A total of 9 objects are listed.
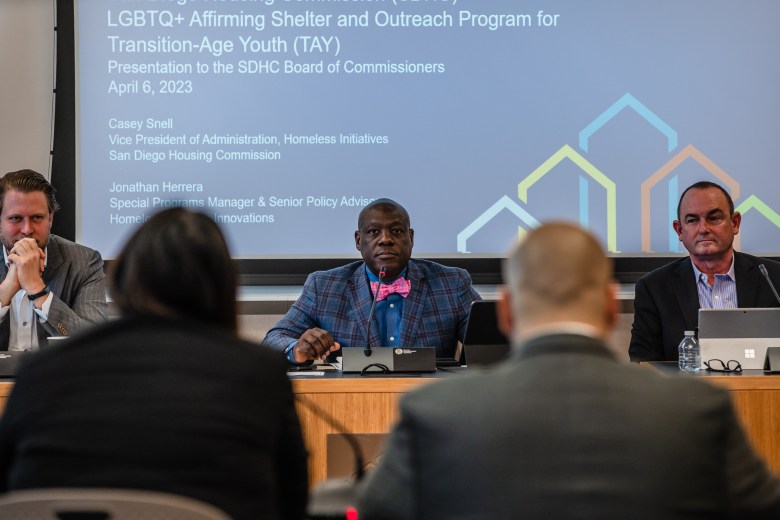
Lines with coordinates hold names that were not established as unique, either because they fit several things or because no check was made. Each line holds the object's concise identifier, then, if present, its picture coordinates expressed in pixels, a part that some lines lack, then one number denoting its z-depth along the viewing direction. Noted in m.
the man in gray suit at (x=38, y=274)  6.91
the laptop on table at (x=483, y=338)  6.37
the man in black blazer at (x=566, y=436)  2.43
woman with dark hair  2.79
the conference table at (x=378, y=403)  5.66
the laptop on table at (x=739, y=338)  6.18
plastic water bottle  6.36
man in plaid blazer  7.54
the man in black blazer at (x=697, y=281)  7.34
